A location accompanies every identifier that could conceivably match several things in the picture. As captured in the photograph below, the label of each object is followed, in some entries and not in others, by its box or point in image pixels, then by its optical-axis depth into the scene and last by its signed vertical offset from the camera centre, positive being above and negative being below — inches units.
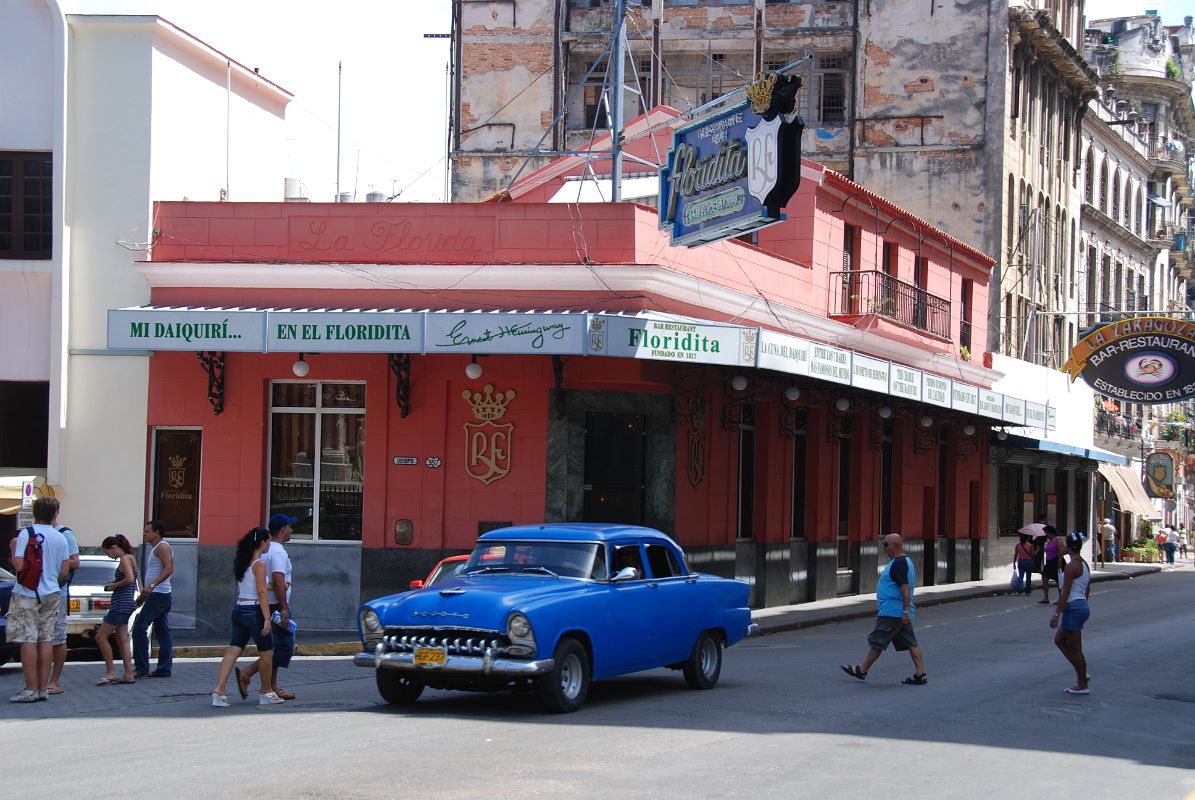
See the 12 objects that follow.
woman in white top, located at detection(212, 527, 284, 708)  479.8 -56.0
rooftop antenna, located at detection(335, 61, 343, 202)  1055.6 +231.6
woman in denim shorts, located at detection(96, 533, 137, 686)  575.8 -68.7
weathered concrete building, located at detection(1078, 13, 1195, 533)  2076.8 +422.4
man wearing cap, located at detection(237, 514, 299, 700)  486.3 -52.6
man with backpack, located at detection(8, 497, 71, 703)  501.4 -55.2
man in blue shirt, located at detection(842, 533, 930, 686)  575.5 -65.9
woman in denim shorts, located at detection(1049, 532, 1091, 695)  550.6 -60.5
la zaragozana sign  1328.7 +96.4
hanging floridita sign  711.7 +150.9
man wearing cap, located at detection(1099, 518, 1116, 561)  1876.2 -106.7
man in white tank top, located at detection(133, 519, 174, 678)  588.4 -68.7
